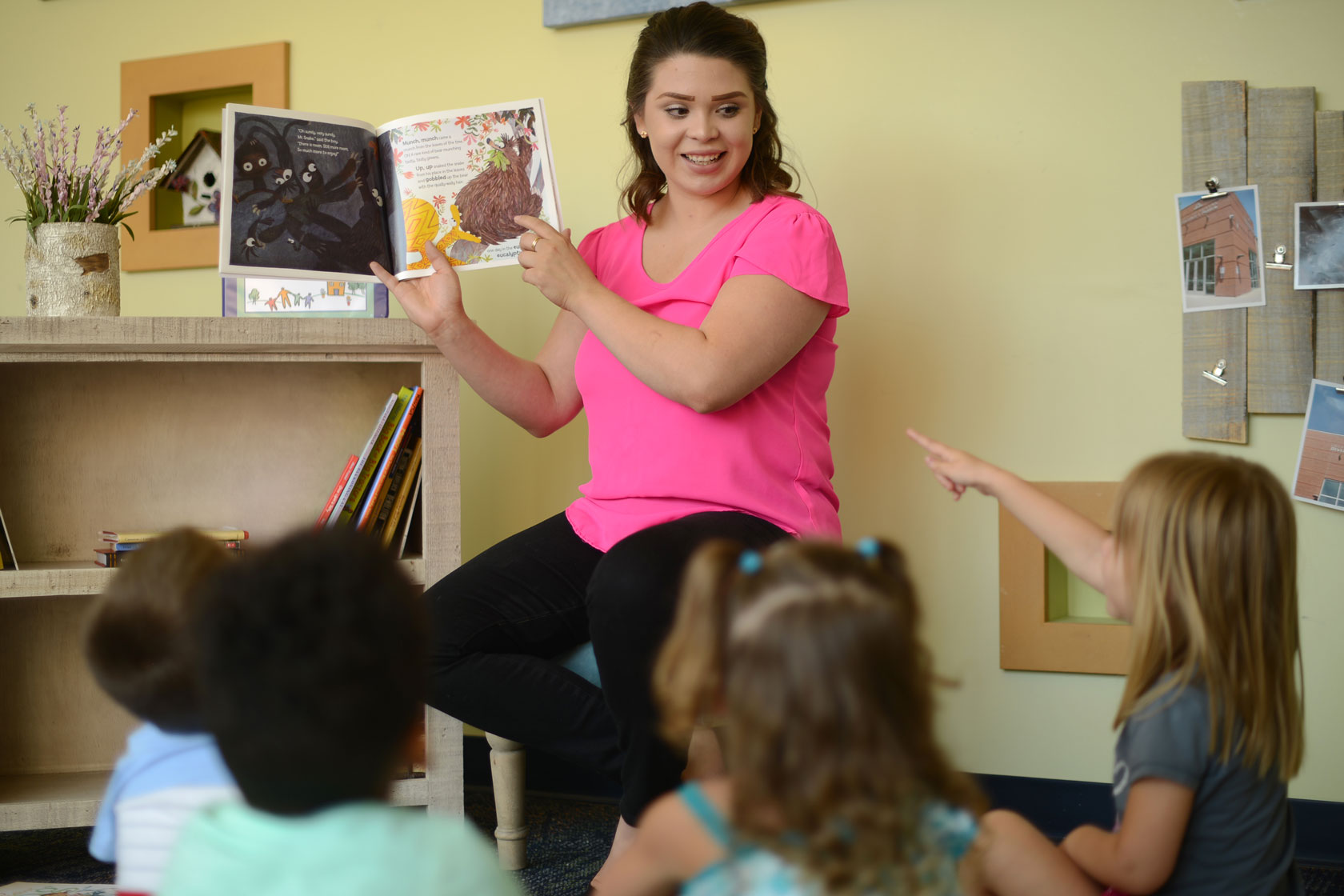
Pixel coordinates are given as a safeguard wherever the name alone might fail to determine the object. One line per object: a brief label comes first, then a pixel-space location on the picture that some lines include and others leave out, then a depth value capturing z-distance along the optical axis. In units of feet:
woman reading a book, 4.39
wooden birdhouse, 7.77
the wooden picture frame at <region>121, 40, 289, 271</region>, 7.61
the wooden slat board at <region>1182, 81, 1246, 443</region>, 5.80
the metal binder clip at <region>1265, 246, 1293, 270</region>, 5.74
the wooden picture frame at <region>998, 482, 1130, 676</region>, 6.02
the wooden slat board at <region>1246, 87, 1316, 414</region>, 5.72
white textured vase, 5.53
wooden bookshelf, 6.42
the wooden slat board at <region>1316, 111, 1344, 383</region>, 5.66
